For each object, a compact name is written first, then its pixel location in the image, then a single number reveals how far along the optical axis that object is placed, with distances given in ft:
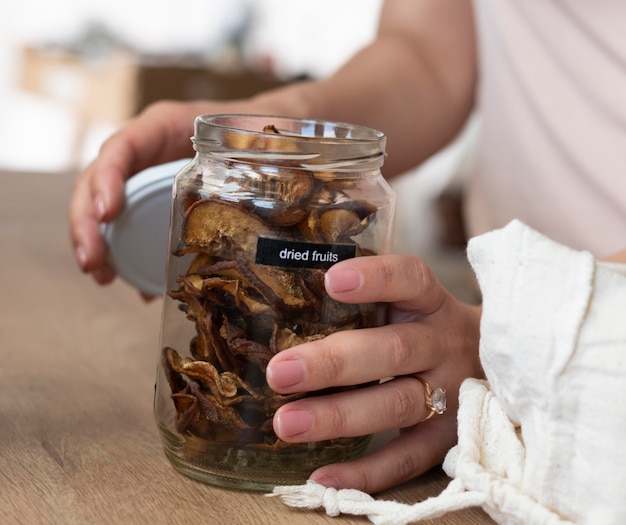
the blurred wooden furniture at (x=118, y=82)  13.01
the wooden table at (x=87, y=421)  1.55
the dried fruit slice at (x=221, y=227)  1.53
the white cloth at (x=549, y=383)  1.32
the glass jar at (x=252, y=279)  1.53
